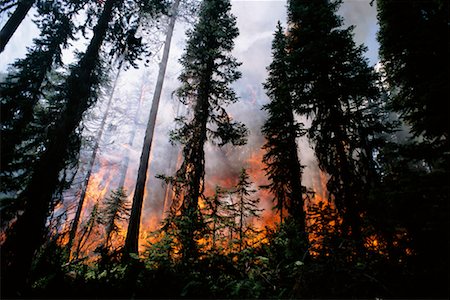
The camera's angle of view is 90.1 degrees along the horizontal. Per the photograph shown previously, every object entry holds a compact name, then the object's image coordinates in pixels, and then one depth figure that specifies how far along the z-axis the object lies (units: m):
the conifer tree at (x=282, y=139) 12.41
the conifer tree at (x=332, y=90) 8.92
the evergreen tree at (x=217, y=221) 5.23
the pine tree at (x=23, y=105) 11.66
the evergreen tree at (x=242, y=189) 19.84
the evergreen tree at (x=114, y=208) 20.03
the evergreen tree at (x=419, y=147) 3.64
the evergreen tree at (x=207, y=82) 11.79
